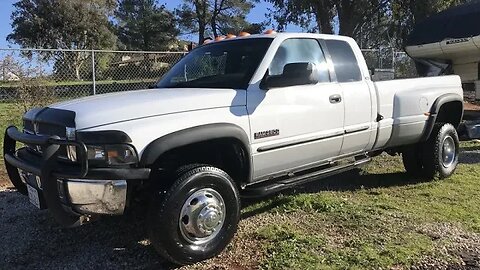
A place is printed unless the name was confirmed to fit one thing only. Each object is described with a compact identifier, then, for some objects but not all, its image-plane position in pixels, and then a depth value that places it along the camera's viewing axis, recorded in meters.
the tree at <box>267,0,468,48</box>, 26.39
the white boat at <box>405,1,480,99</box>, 11.86
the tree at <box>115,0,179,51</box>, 63.50
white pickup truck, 3.75
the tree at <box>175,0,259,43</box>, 56.12
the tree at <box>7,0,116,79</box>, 50.75
